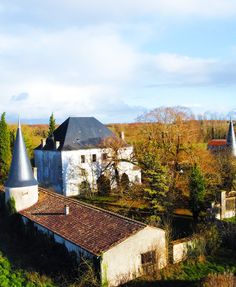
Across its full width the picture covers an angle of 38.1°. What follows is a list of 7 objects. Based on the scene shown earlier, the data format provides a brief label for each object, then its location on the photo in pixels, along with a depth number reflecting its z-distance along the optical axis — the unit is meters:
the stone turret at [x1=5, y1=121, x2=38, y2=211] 26.50
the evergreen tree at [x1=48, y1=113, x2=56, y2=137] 55.53
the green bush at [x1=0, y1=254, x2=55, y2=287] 16.83
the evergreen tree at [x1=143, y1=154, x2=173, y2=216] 26.58
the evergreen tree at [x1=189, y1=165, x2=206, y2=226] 27.64
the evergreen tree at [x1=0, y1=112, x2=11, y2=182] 43.00
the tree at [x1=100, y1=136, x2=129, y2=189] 35.70
